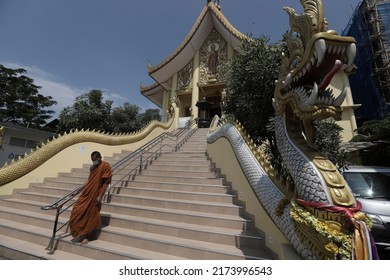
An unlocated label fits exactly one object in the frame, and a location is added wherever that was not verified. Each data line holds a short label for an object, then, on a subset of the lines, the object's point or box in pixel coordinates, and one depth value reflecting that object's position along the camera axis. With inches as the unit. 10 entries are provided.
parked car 118.4
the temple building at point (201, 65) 539.5
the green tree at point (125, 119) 554.6
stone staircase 102.6
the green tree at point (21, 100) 702.5
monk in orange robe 113.7
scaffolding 479.3
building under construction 481.1
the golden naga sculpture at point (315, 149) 57.5
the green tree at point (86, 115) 483.2
